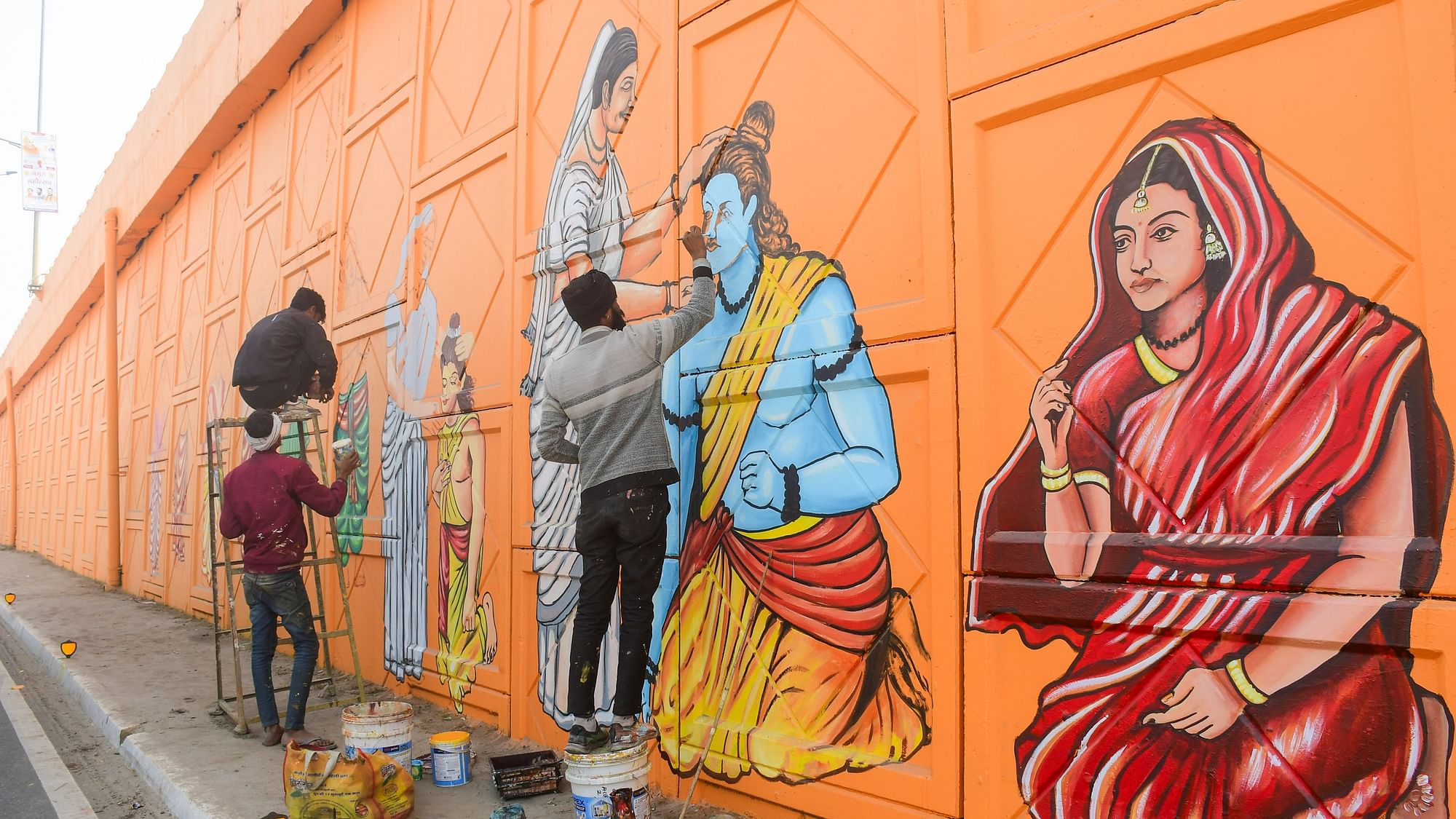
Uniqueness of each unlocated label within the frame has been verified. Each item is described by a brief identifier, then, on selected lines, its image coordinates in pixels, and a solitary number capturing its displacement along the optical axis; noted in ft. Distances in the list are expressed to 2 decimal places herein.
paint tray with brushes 14.51
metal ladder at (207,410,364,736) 19.52
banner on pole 66.89
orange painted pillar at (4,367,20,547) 100.83
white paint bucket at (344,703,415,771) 15.24
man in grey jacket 13.29
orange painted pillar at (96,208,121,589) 53.88
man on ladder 21.76
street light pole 86.53
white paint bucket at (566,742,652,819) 11.84
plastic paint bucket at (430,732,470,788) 15.58
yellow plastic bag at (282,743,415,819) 13.10
